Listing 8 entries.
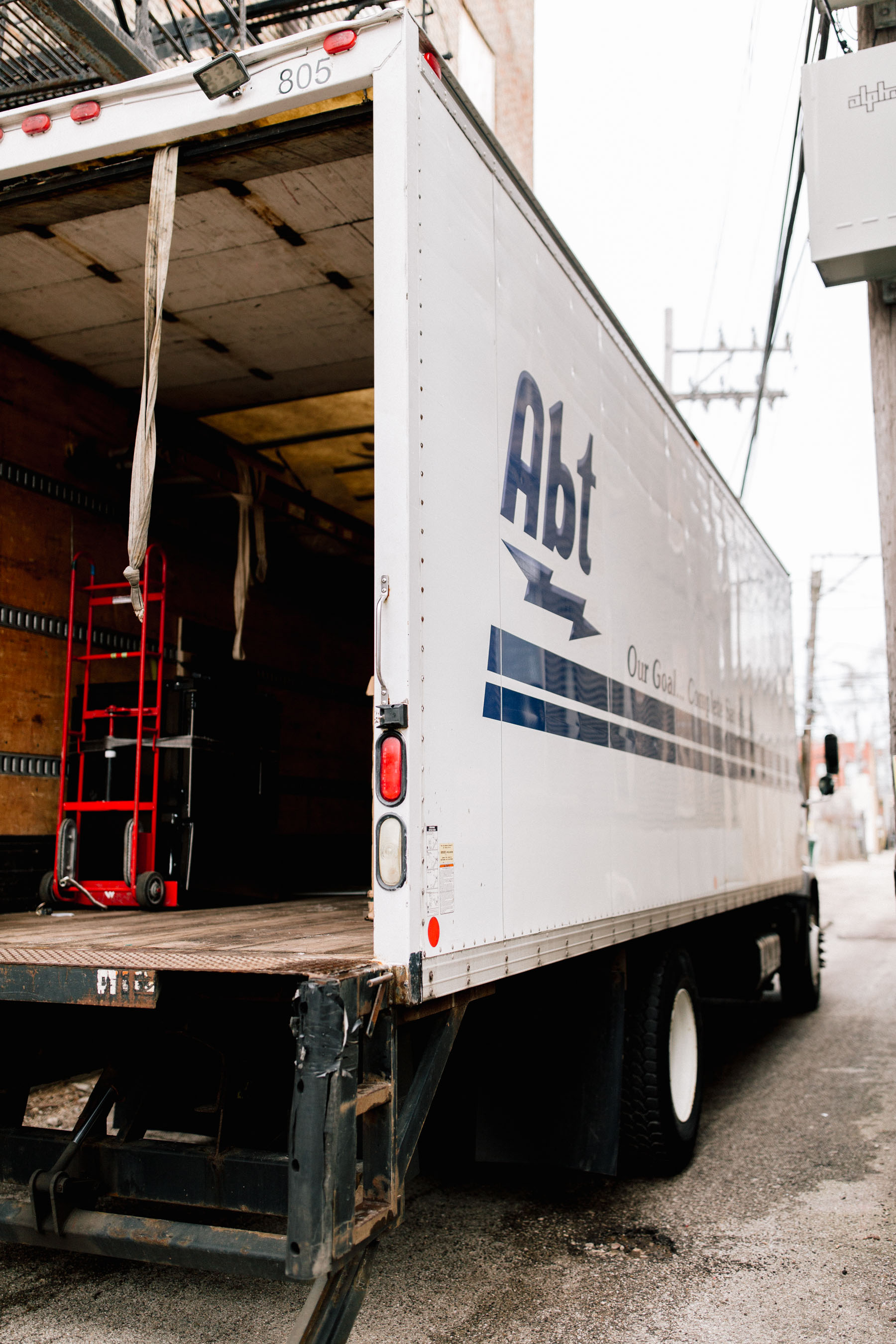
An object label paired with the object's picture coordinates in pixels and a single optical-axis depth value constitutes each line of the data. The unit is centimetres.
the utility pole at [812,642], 3257
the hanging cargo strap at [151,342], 348
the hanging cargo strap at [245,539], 628
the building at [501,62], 1669
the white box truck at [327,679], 289
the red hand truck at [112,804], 490
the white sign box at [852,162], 546
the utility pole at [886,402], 555
